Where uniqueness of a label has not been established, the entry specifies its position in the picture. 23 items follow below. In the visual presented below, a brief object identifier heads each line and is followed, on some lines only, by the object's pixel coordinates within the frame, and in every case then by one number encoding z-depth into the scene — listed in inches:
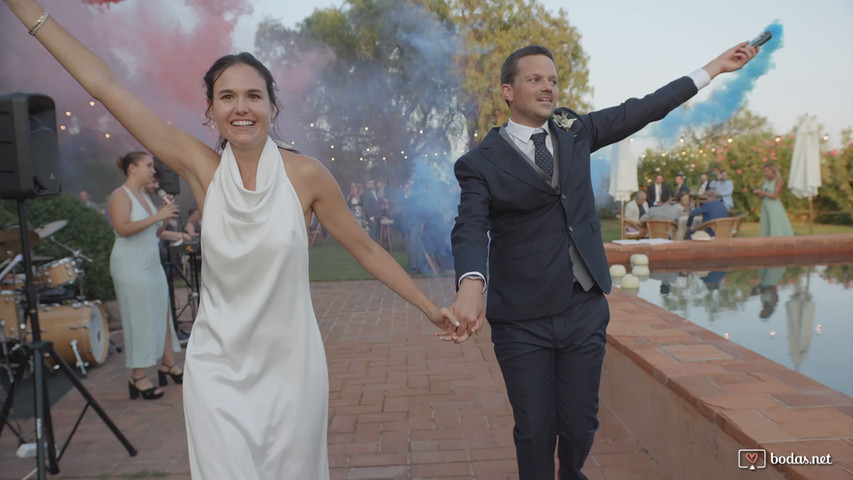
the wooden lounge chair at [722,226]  441.7
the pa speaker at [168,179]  246.4
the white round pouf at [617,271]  316.3
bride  79.2
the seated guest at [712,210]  454.0
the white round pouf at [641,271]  354.9
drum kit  222.2
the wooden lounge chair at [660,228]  461.4
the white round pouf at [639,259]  361.7
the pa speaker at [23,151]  137.5
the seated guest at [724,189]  589.9
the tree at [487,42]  537.0
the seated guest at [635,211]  542.9
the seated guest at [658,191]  586.2
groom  104.9
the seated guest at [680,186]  585.8
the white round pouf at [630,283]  297.7
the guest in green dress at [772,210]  459.8
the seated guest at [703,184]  619.1
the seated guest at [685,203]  555.0
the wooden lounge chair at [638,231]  522.4
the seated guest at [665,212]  492.4
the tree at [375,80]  585.3
